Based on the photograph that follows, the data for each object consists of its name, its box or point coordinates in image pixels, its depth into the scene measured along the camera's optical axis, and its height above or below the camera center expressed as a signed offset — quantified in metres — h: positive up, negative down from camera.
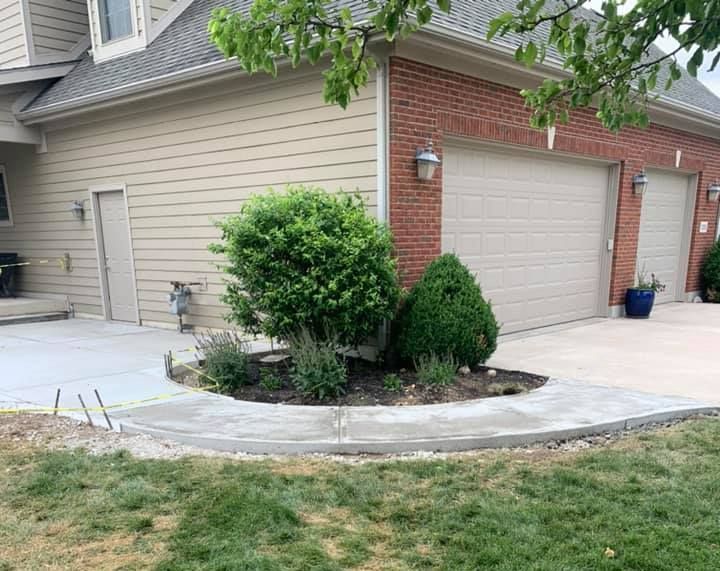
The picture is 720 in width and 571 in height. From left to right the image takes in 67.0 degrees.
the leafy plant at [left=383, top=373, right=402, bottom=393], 4.91 -1.53
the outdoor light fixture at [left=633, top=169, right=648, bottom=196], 8.76 +0.48
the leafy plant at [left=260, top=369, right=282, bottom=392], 4.98 -1.53
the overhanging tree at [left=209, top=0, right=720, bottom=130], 2.49 +0.87
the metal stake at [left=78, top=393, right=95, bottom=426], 4.20 -1.55
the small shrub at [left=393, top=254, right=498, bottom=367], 5.18 -1.01
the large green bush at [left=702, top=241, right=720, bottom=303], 10.86 -1.20
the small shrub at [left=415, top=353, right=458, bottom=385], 4.94 -1.43
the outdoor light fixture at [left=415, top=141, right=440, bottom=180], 5.71 +0.55
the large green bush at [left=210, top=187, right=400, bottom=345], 4.98 -0.47
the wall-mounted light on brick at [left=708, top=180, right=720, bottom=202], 10.62 +0.40
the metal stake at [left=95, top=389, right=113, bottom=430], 4.14 -1.55
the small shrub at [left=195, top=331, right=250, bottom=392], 5.01 -1.40
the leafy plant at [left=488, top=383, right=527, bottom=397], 4.82 -1.56
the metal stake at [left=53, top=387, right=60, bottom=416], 4.43 -1.55
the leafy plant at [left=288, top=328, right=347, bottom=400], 4.66 -1.35
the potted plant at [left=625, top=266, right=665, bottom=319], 8.89 -1.44
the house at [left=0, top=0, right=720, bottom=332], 5.93 +0.72
